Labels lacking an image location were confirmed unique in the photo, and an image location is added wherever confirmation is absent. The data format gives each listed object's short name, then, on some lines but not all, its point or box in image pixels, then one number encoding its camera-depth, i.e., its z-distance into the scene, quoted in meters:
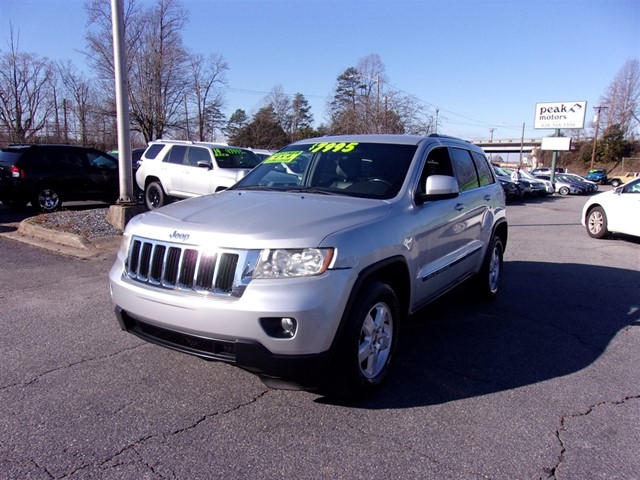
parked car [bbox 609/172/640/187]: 53.69
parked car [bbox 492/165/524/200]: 23.96
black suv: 11.83
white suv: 12.40
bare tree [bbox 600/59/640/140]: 70.06
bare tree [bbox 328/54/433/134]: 29.23
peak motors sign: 42.72
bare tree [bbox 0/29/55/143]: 34.75
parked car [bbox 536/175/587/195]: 34.50
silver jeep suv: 2.85
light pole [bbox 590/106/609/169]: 66.69
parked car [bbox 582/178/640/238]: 10.85
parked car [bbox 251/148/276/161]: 16.47
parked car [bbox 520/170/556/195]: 28.98
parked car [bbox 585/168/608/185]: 53.56
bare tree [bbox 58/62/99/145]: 42.78
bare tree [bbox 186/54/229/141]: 37.44
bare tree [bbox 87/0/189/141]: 29.19
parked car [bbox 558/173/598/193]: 35.31
